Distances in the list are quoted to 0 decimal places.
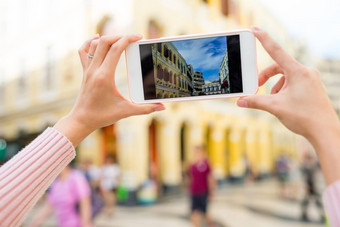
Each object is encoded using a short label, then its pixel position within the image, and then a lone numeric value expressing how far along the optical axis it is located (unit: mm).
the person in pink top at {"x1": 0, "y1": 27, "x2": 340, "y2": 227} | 930
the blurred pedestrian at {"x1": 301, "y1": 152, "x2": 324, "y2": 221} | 10001
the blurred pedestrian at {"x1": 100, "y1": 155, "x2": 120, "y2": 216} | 10680
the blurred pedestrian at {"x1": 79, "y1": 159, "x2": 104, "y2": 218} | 4969
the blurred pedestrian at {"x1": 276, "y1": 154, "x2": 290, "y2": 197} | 15398
